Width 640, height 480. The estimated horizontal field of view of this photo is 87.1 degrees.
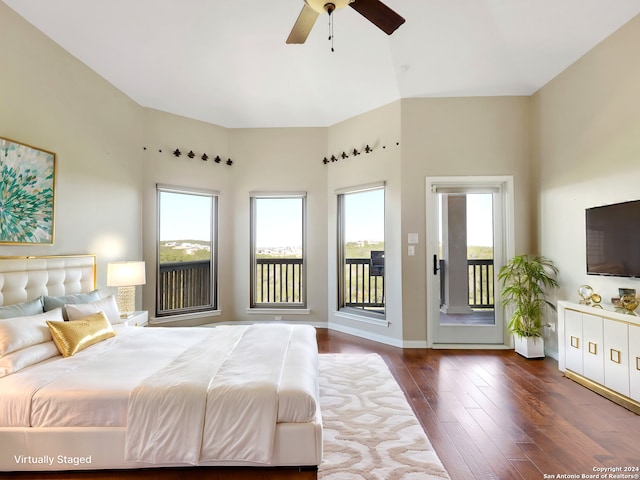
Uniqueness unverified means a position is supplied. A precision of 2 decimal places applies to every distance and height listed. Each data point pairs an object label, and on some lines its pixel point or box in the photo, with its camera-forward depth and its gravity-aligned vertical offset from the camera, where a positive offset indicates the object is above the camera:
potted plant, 3.78 -0.63
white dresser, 2.57 -0.91
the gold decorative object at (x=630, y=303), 2.69 -0.47
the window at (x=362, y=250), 4.70 -0.07
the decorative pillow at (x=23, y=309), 2.37 -0.46
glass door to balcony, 4.20 -0.20
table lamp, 3.52 -0.36
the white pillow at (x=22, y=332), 2.11 -0.57
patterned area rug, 1.87 -1.25
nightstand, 3.38 -0.77
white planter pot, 3.78 -1.15
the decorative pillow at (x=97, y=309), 2.72 -0.54
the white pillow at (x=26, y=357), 2.03 -0.71
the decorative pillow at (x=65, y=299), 2.74 -0.46
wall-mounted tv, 2.74 +0.04
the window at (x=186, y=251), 4.59 -0.07
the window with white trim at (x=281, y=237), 5.22 +0.13
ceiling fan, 2.17 +1.57
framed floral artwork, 2.68 +0.45
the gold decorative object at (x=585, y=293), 3.13 -0.46
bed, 1.76 -0.91
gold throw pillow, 2.39 -0.65
